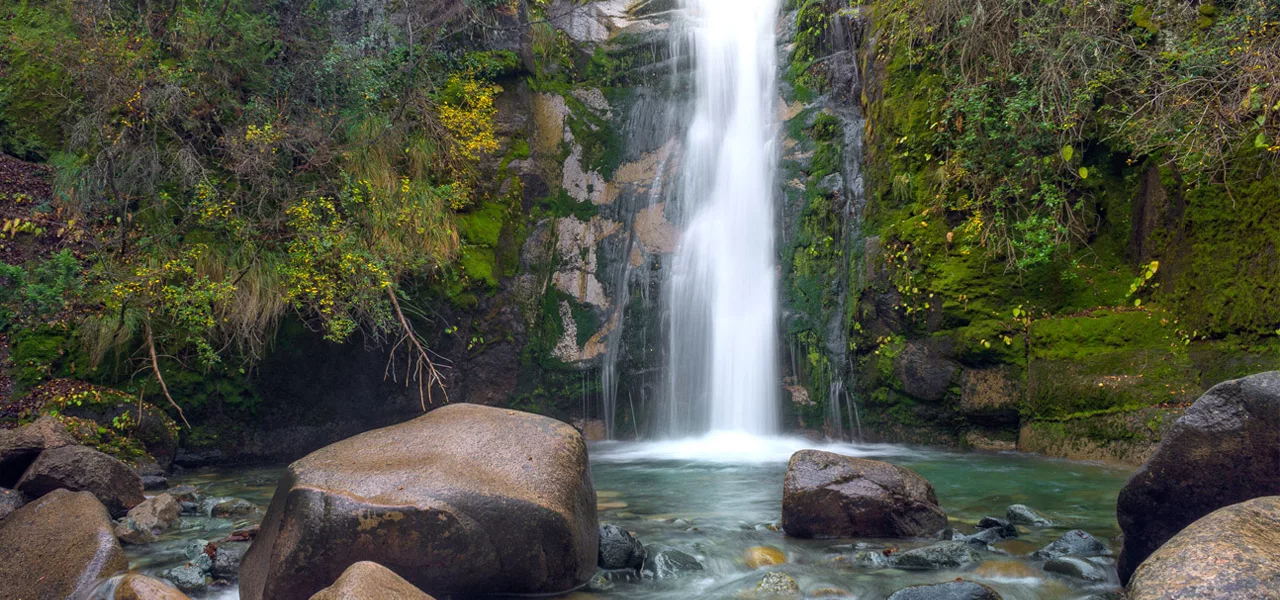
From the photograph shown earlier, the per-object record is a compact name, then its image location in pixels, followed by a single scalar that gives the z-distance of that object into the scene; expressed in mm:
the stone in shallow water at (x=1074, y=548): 4266
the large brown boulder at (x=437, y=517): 3463
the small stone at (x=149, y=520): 5039
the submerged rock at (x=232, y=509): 5786
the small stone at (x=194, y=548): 4651
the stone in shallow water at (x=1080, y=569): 3969
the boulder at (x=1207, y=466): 3291
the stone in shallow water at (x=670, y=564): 4344
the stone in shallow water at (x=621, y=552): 4289
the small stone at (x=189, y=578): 4055
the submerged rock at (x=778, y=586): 3965
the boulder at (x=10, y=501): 5032
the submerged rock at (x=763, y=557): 4473
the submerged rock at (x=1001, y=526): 4695
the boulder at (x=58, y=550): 3828
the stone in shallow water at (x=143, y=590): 3189
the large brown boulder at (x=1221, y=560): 2607
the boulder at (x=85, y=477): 5418
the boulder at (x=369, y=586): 2807
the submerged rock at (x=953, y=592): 3443
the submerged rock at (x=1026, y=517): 4996
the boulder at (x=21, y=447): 5770
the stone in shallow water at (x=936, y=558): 4199
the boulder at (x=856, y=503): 4793
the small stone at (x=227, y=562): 4234
